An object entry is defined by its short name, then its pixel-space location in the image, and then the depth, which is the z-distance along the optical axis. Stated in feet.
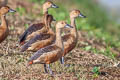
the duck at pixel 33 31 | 61.52
